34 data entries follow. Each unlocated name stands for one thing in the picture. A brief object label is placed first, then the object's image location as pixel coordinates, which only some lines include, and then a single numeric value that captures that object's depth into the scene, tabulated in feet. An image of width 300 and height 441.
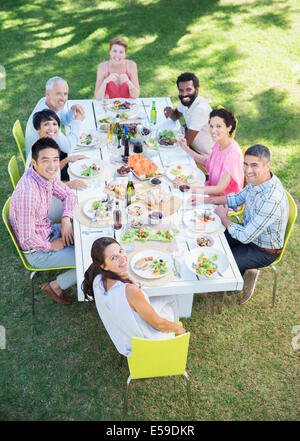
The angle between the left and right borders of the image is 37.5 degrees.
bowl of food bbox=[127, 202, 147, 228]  12.12
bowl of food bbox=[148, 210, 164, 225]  12.15
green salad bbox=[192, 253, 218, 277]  10.89
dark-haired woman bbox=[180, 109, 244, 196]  13.94
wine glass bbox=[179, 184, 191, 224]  13.50
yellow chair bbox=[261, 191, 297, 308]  12.62
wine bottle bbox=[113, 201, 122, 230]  12.08
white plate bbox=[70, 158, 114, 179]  13.99
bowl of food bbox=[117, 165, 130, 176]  13.94
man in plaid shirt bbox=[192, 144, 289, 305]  12.16
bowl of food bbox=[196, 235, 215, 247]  11.78
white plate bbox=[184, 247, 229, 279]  11.06
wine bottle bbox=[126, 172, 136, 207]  12.89
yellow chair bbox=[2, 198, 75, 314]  11.97
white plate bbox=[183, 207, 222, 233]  12.26
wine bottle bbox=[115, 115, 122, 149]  15.26
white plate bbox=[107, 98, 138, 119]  17.21
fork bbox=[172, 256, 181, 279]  11.00
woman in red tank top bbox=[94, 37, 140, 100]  18.24
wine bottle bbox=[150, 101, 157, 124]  16.50
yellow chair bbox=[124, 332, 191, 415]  9.12
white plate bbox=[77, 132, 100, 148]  15.31
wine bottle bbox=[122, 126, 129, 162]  14.60
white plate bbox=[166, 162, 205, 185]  13.96
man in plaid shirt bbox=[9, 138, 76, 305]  12.07
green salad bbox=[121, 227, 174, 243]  11.67
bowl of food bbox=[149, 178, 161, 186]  13.60
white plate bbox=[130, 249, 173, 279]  10.78
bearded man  16.16
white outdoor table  10.80
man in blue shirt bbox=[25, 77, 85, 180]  15.49
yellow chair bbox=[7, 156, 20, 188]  13.83
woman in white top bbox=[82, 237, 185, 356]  9.78
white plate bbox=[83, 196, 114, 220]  12.33
